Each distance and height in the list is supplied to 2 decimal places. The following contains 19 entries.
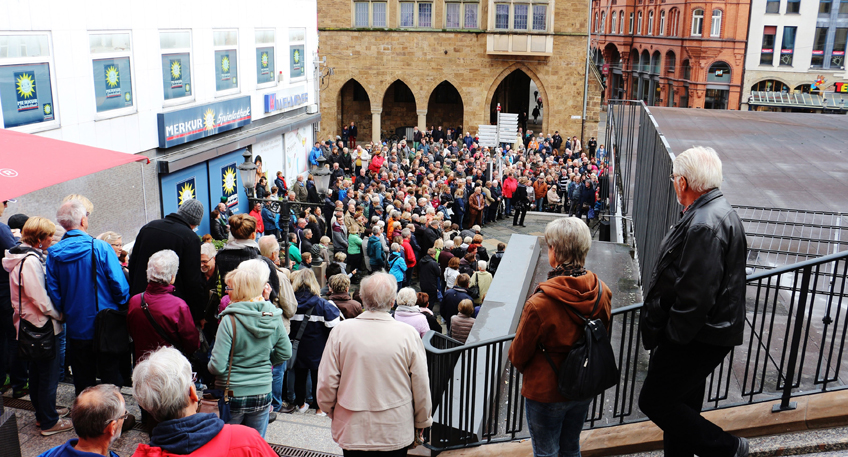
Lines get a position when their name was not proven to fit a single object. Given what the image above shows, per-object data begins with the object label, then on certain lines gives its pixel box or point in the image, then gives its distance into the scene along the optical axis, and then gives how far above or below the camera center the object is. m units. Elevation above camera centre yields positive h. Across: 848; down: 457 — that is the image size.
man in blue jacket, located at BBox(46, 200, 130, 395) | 4.92 -1.56
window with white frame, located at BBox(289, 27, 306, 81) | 21.59 -0.01
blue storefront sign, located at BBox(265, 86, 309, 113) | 20.09 -1.36
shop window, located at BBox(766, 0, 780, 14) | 48.94 +3.58
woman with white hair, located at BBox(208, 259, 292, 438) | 4.19 -1.68
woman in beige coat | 3.51 -1.55
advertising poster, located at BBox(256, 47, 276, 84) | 19.33 -0.35
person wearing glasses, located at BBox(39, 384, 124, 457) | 2.78 -1.41
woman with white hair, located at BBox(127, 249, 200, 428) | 4.49 -1.64
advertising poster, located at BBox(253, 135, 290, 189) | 19.59 -2.83
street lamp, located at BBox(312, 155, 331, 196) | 12.62 -2.12
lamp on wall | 11.88 -1.97
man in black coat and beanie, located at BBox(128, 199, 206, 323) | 5.08 -1.37
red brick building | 50.09 +0.65
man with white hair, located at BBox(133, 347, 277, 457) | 2.63 -1.35
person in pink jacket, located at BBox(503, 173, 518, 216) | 21.64 -3.81
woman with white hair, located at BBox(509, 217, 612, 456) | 3.33 -1.17
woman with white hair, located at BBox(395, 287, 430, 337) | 6.57 -2.30
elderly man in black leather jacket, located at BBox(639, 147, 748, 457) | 3.19 -1.09
